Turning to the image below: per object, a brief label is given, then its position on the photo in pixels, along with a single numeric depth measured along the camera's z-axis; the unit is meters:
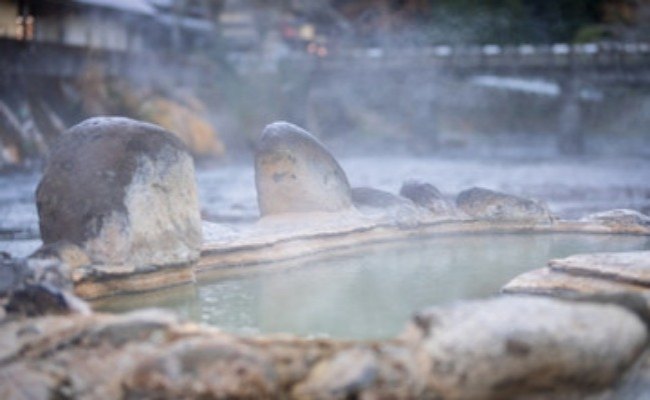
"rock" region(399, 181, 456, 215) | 8.02
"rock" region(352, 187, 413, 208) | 7.85
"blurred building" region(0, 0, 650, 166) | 26.70
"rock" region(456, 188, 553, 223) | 8.14
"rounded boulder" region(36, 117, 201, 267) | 5.37
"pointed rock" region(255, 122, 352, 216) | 7.46
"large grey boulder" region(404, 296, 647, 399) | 3.26
